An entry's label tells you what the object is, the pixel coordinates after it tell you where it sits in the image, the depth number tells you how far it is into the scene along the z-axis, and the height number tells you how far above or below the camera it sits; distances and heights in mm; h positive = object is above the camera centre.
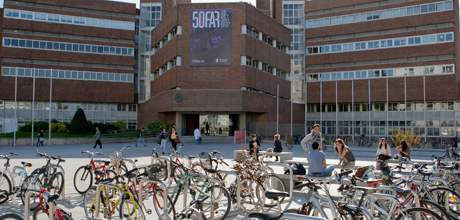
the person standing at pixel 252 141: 19531 -741
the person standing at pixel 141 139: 41375 -1428
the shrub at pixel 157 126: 50381 -221
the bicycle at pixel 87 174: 12199 -1399
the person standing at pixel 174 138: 25028 -778
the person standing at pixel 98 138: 35688 -1141
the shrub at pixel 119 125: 60859 -153
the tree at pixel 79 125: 48847 -148
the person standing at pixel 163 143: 27922 -1183
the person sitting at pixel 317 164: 11172 -991
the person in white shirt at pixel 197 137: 41206 -1195
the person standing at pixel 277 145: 22203 -1019
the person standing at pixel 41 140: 38606 -1438
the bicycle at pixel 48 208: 6043 -1194
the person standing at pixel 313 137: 14584 -394
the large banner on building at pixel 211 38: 52094 +10124
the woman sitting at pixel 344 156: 13281 -925
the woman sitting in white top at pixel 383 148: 14789 -768
